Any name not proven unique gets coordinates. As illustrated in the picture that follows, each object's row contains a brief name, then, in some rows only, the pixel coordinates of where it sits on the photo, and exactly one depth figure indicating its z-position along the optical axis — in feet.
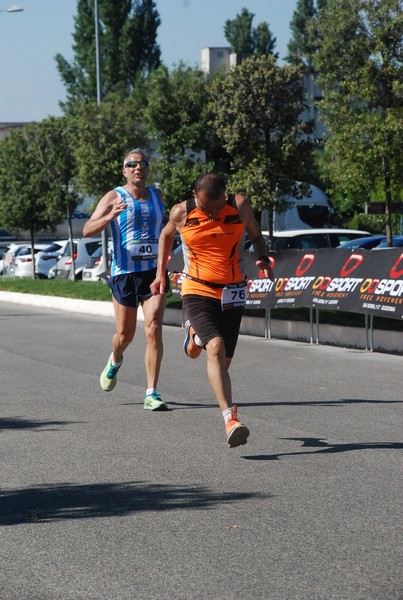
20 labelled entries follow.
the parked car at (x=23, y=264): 135.03
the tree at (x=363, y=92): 70.13
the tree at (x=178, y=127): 96.73
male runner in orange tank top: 25.86
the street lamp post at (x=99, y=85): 99.96
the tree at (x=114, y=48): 221.66
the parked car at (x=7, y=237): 219.61
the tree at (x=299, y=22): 291.99
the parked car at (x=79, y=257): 120.67
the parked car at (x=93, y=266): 108.95
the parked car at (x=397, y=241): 88.99
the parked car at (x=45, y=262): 133.39
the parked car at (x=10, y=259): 139.13
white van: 132.16
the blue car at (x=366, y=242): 95.36
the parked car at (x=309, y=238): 93.91
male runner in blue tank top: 31.94
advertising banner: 48.08
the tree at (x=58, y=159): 117.91
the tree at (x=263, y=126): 88.17
